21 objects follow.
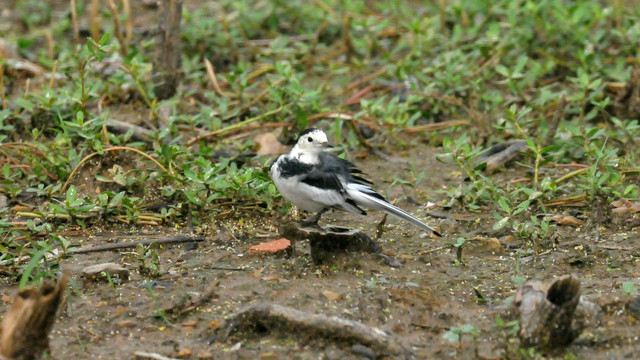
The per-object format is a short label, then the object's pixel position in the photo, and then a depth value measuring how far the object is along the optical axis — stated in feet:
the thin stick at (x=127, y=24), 50.14
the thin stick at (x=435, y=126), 43.69
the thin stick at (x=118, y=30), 46.30
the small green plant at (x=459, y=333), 24.89
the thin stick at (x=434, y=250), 31.64
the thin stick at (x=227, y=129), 40.11
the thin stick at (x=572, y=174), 35.76
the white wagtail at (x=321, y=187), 30.94
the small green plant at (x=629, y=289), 26.84
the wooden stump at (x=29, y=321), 21.89
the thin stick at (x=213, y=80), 45.69
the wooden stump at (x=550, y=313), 23.65
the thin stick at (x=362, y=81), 48.01
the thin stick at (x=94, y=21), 48.32
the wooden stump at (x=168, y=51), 43.55
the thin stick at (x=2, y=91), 42.06
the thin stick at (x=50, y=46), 51.12
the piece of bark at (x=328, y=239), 28.66
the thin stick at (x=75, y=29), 49.46
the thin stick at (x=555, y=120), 39.70
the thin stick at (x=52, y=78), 42.65
